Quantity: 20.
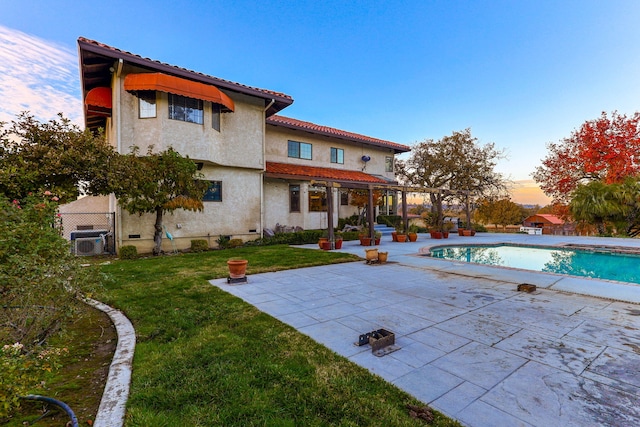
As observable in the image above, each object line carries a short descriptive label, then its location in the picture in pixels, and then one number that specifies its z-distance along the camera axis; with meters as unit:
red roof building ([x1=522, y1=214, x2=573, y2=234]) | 59.02
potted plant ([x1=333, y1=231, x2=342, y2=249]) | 13.92
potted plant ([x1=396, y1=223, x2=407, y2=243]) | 17.05
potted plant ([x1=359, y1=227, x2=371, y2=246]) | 15.29
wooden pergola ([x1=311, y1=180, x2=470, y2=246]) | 13.90
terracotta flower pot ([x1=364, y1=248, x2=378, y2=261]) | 10.11
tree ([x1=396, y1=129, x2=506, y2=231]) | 26.75
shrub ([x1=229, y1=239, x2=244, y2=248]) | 14.68
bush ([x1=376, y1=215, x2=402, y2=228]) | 23.65
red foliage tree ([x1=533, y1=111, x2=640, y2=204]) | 21.66
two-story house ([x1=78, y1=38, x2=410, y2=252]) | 12.22
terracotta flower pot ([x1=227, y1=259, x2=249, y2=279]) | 7.50
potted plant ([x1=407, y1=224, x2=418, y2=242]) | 17.28
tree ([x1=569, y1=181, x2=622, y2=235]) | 19.59
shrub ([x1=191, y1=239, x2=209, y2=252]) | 13.52
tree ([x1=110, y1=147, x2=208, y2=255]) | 10.57
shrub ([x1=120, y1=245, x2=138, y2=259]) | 11.61
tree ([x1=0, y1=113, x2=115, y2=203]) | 7.88
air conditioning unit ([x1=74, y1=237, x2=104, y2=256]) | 12.30
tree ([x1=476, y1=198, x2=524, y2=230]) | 45.24
